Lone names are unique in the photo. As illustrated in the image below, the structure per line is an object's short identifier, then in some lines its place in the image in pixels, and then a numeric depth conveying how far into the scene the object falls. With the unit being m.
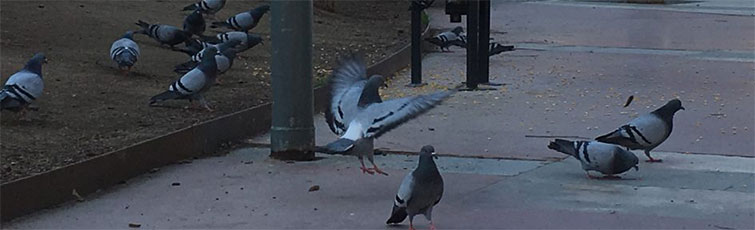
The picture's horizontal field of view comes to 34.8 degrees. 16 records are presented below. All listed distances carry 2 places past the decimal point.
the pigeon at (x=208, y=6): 15.75
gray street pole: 8.52
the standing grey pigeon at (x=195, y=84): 9.60
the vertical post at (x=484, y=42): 12.66
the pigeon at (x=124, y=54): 11.23
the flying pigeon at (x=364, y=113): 7.27
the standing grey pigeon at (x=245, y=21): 14.89
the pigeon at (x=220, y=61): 11.15
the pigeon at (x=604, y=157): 7.59
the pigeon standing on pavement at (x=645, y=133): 8.19
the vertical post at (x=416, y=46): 12.80
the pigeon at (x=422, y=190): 6.10
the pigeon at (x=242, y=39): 12.97
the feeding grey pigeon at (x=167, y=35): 13.14
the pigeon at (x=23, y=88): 8.59
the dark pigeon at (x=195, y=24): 14.08
